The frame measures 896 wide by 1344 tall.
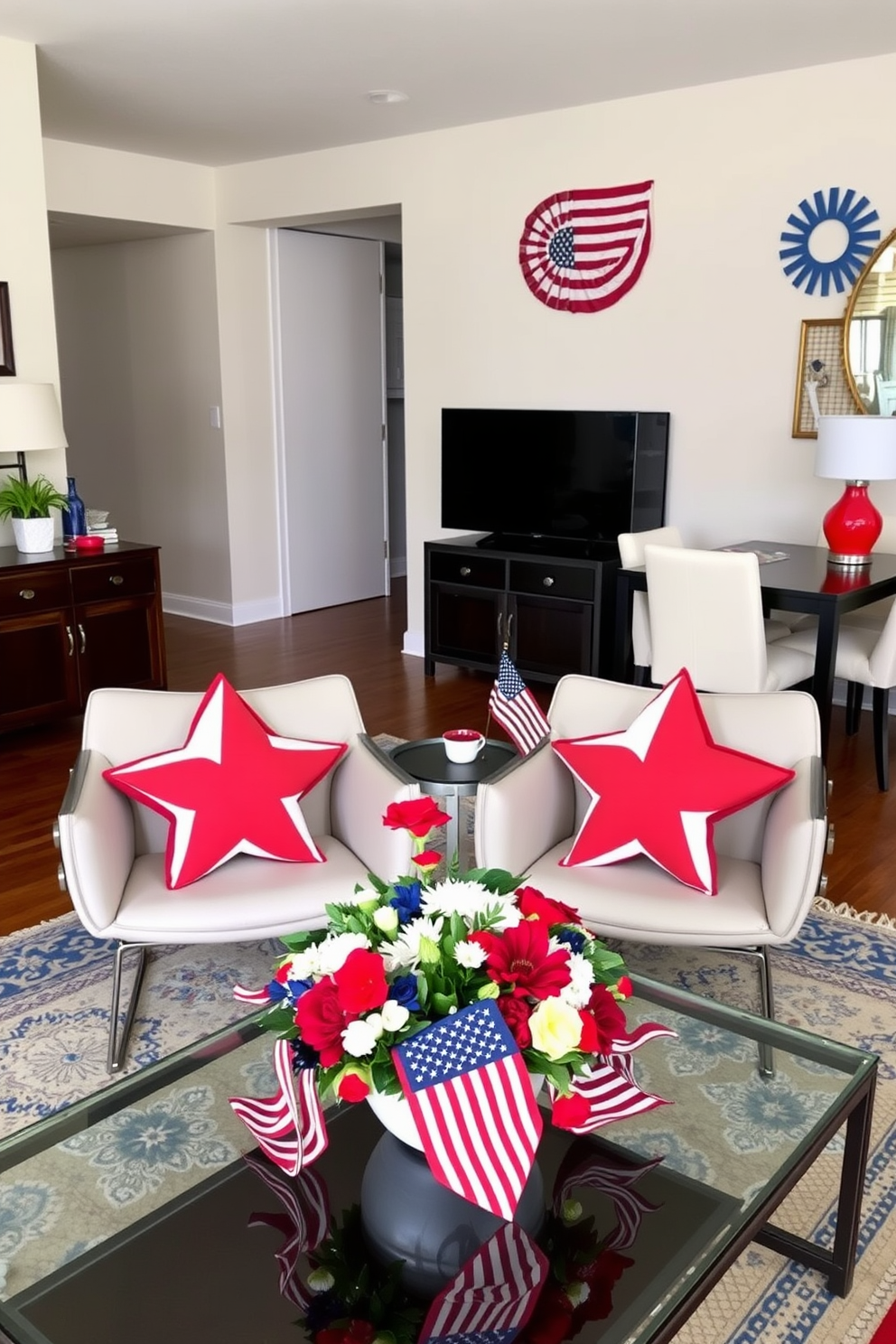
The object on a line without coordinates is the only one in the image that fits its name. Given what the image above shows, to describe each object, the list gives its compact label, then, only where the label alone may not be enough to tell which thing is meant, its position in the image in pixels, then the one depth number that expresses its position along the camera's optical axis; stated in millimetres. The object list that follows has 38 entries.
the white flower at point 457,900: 1527
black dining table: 3883
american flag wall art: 5066
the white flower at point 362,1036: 1379
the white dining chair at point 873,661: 3943
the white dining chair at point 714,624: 3855
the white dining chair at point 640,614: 4449
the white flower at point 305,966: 1513
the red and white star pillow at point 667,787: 2426
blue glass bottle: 4895
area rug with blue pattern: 1740
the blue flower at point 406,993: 1425
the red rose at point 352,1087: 1396
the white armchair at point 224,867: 2355
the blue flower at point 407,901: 1567
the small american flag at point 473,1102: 1409
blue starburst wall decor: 4500
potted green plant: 4609
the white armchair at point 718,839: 2311
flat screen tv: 5090
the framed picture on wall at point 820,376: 4656
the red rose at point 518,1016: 1422
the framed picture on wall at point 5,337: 4590
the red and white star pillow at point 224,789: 2484
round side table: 2785
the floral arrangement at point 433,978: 1399
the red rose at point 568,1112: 1438
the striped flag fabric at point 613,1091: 1646
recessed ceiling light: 4871
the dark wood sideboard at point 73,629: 4445
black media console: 5043
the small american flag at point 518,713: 2812
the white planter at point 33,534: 4602
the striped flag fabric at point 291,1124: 1574
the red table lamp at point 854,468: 4152
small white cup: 2881
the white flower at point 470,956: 1445
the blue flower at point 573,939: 1562
